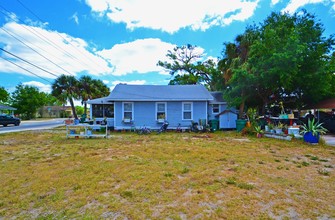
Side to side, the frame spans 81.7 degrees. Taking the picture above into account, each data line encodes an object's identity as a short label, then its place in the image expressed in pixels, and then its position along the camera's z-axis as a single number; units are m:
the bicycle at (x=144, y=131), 12.76
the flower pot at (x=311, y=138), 8.73
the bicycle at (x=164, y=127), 13.47
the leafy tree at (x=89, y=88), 26.56
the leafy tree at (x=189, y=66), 26.00
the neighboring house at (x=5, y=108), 32.08
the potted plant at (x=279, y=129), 10.63
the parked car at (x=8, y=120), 21.47
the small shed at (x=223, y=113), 15.27
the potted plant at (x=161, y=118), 14.21
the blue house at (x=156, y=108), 14.20
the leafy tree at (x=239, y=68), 12.91
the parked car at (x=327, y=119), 12.90
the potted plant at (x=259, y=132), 11.07
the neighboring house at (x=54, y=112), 55.44
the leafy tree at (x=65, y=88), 25.39
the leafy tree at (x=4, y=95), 41.86
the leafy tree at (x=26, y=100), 41.22
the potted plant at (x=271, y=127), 11.18
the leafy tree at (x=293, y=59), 11.38
